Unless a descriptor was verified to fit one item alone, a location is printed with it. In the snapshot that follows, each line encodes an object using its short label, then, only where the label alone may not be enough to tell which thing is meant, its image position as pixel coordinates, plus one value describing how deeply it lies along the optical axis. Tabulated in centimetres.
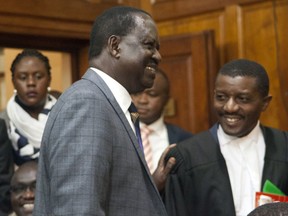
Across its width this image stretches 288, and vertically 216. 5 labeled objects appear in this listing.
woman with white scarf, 358
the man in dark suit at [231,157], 312
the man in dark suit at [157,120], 399
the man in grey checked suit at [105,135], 195
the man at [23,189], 331
